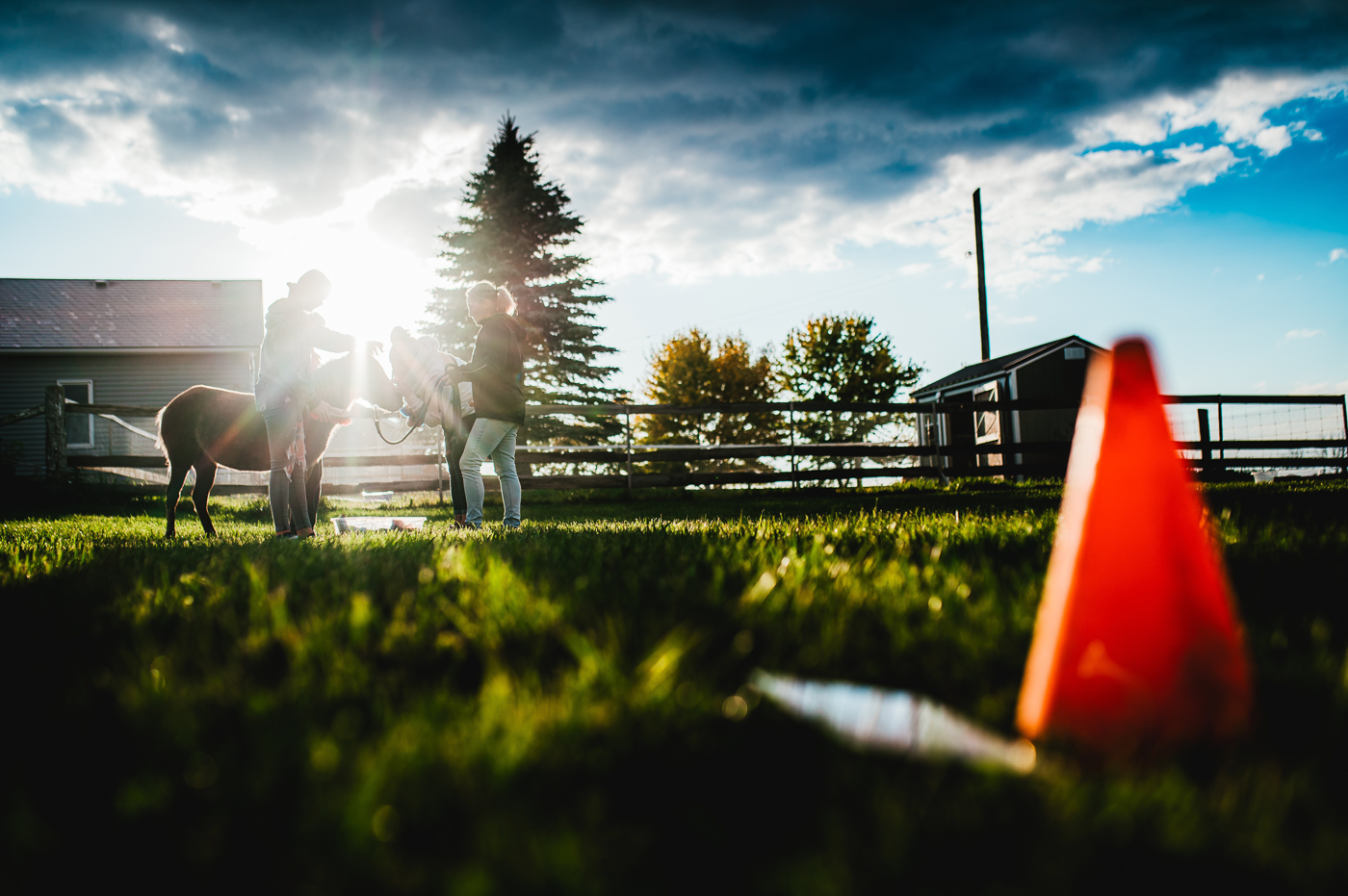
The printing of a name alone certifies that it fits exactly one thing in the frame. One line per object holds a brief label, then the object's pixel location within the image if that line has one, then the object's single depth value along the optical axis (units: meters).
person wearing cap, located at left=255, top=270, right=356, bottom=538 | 5.25
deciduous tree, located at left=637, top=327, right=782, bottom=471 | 38.28
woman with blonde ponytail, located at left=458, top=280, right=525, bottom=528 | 6.41
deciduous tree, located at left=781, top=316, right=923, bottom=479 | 46.38
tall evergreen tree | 27.50
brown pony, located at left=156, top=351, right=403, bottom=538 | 6.26
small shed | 26.38
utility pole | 26.95
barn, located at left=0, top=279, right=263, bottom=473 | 24.72
